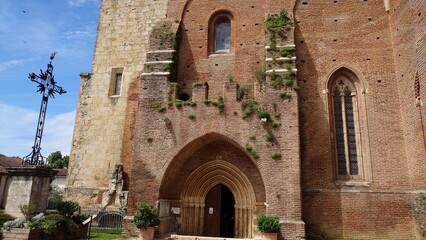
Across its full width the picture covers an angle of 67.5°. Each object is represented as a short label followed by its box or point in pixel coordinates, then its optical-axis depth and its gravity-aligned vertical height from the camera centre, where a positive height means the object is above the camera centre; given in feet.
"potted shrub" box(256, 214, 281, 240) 36.70 -2.70
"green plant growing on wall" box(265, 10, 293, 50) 46.91 +25.54
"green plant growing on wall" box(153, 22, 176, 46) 51.13 +25.89
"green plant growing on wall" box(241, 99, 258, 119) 42.55 +12.46
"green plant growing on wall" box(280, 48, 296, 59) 45.31 +21.02
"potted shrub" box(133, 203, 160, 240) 39.09 -2.57
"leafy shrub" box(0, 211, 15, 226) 33.60 -2.43
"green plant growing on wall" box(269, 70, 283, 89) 43.52 +16.51
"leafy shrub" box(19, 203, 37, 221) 33.65 -1.53
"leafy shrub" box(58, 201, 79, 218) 38.96 -1.39
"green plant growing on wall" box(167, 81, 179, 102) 45.88 +15.53
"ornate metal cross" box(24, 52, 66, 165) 36.98 +12.37
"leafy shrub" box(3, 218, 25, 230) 32.37 -2.91
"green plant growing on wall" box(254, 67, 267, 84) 48.00 +19.11
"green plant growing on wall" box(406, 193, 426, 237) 37.04 -0.05
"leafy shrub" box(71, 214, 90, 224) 40.40 -2.73
